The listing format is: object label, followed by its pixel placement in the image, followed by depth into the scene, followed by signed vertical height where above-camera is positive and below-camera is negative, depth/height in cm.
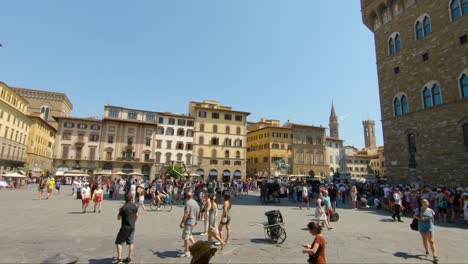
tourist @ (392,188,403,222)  1130 -110
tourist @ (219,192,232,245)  699 -99
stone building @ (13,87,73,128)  5522 +1538
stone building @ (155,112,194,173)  4719 +669
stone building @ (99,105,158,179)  4488 +564
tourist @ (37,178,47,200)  1752 -77
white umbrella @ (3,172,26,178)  2644 -13
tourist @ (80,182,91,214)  1197 -95
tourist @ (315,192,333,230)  931 -121
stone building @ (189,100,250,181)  4712 +642
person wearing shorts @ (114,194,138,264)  538 -107
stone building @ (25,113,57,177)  4305 +492
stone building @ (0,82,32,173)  3416 +621
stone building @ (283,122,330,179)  5319 +586
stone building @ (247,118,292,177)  5172 +610
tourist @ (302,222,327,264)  413 -111
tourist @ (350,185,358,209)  1540 -91
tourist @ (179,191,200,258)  607 -100
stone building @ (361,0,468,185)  1788 +719
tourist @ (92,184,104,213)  1212 -94
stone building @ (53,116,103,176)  4322 +507
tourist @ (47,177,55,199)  1792 -78
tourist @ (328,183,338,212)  1350 -74
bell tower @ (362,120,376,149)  9650 +1776
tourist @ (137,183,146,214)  1254 -89
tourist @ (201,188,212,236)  756 -101
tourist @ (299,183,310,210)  1477 -76
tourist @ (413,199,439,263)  613 -102
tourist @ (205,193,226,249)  702 -97
